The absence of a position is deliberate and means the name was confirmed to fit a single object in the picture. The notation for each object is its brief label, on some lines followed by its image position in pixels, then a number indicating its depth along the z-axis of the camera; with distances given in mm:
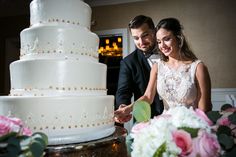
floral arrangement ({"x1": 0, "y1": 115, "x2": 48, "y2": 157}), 486
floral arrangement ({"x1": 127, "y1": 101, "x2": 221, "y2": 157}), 466
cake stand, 934
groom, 2039
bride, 1585
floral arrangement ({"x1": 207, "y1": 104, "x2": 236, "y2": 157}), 503
